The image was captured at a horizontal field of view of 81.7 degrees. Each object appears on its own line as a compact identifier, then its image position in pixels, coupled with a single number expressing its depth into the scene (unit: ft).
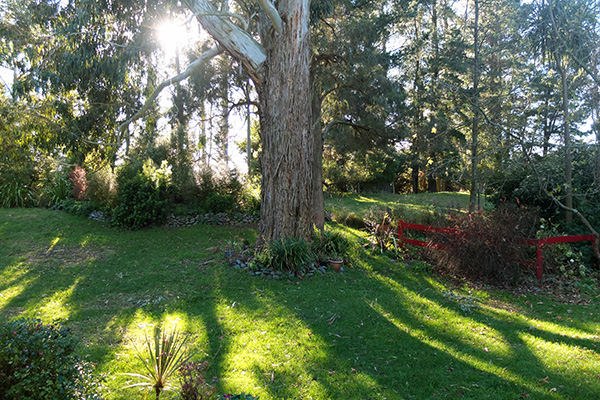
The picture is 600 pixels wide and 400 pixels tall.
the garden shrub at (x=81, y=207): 37.63
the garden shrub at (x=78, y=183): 40.83
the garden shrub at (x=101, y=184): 37.86
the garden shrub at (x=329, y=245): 25.17
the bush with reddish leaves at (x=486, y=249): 22.89
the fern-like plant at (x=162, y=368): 8.83
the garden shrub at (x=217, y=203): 38.68
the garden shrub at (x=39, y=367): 7.30
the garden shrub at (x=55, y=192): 41.50
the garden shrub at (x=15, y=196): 41.01
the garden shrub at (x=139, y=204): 33.94
